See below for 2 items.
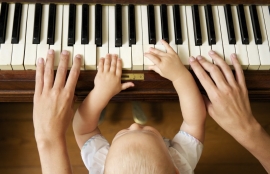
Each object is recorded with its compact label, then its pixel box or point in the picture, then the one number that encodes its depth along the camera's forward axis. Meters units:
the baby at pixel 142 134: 0.96
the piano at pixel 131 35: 1.06
